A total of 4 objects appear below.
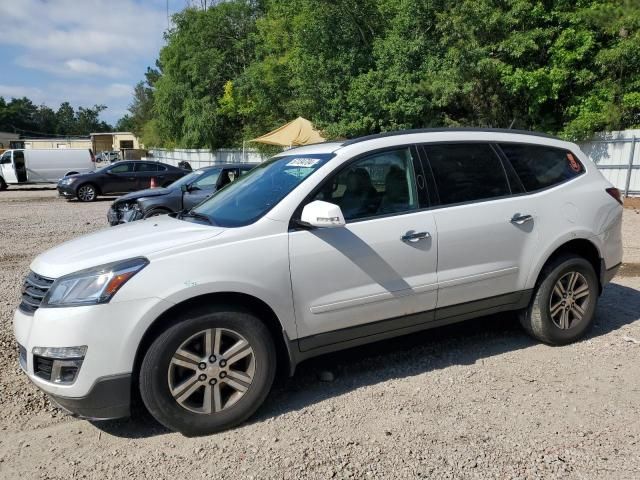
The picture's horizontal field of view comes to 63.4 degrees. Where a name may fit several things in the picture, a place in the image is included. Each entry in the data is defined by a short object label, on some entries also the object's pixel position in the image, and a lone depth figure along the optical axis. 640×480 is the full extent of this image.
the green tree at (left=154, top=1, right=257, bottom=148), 32.97
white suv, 2.91
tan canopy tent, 19.67
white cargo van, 23.45
